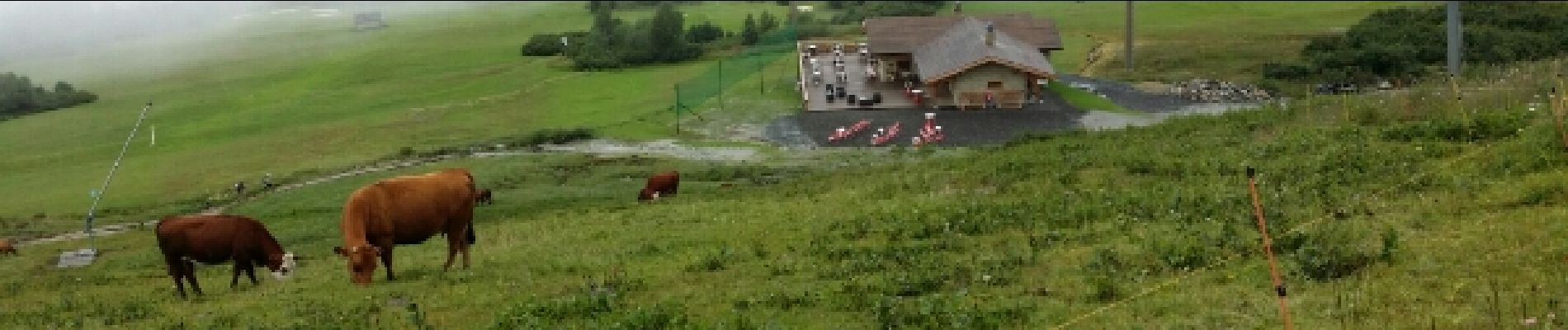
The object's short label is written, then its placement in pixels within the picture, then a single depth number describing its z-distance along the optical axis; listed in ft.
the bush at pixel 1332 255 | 43.50
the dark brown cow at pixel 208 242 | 70.18
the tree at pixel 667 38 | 281.95
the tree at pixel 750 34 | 306.96
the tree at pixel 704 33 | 313.73
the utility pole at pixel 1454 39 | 141.28
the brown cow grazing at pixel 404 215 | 64.51
